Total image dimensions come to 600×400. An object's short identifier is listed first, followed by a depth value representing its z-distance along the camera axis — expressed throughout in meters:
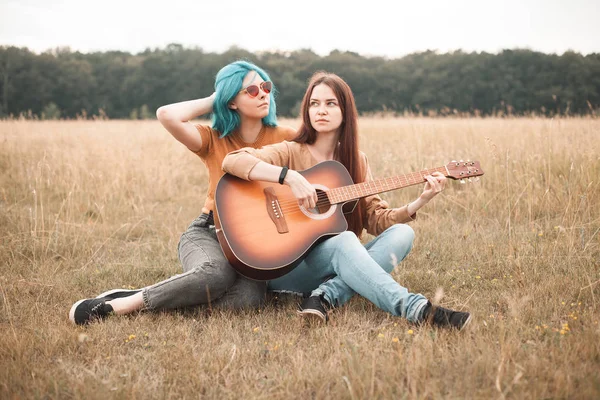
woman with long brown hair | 2.58
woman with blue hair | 2.80
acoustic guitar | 2.76
